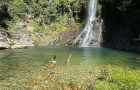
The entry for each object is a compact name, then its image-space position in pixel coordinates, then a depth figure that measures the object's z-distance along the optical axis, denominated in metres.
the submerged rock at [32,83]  8.14
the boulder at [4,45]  27.76
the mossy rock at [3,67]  11.81
